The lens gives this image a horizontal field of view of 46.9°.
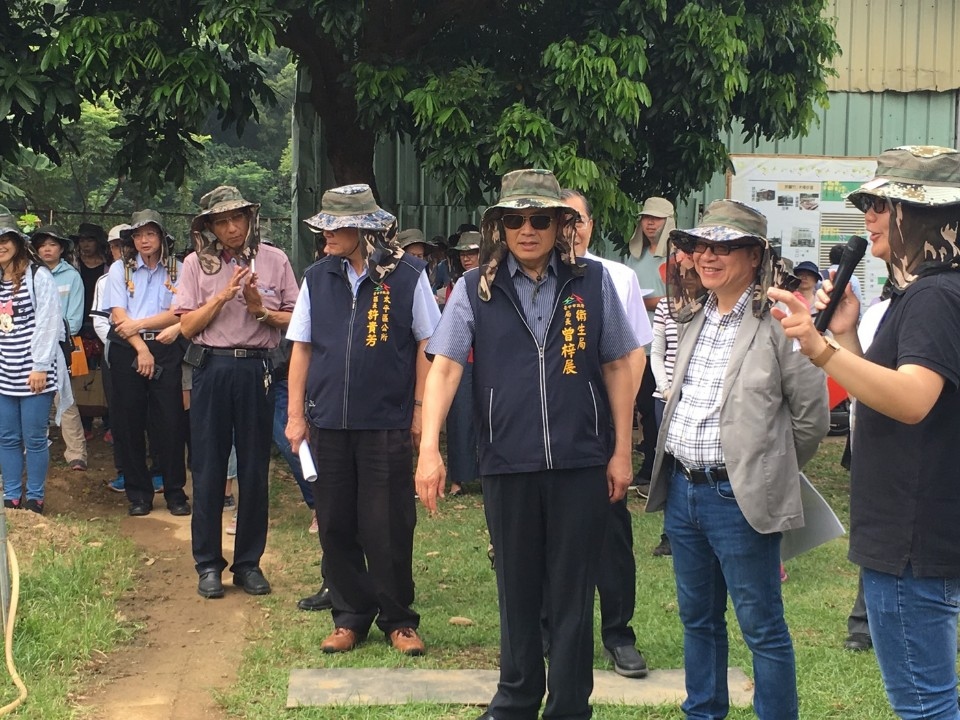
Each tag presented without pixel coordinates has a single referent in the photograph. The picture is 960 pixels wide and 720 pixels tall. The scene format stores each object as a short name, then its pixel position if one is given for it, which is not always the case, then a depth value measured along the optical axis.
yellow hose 4.32
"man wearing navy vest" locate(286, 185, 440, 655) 5.11
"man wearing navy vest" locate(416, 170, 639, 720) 3.93
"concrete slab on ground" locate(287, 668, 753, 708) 4.52
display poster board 12.71
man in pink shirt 5.91
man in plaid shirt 3.59
